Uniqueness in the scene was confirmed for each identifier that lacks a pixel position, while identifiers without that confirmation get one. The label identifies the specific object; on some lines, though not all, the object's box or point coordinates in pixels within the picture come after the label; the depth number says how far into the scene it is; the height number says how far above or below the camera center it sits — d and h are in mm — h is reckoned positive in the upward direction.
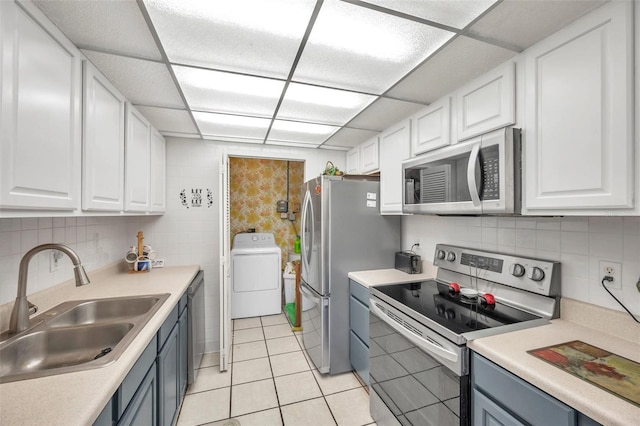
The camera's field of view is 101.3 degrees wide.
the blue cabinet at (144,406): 1016 -838
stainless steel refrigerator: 2225 -317
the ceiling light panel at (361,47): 1064 +784
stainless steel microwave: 1238 +198
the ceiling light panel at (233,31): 999 +781
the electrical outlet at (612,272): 1161 -266
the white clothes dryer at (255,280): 3482 -924
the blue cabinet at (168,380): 1410 -993
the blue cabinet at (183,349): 1864 -1036
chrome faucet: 1121 -300
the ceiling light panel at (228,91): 1499 +779
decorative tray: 818 -541
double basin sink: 1010 -572
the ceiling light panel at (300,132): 2325 +775
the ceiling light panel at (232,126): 2150 +778
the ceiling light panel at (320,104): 1686 +779
